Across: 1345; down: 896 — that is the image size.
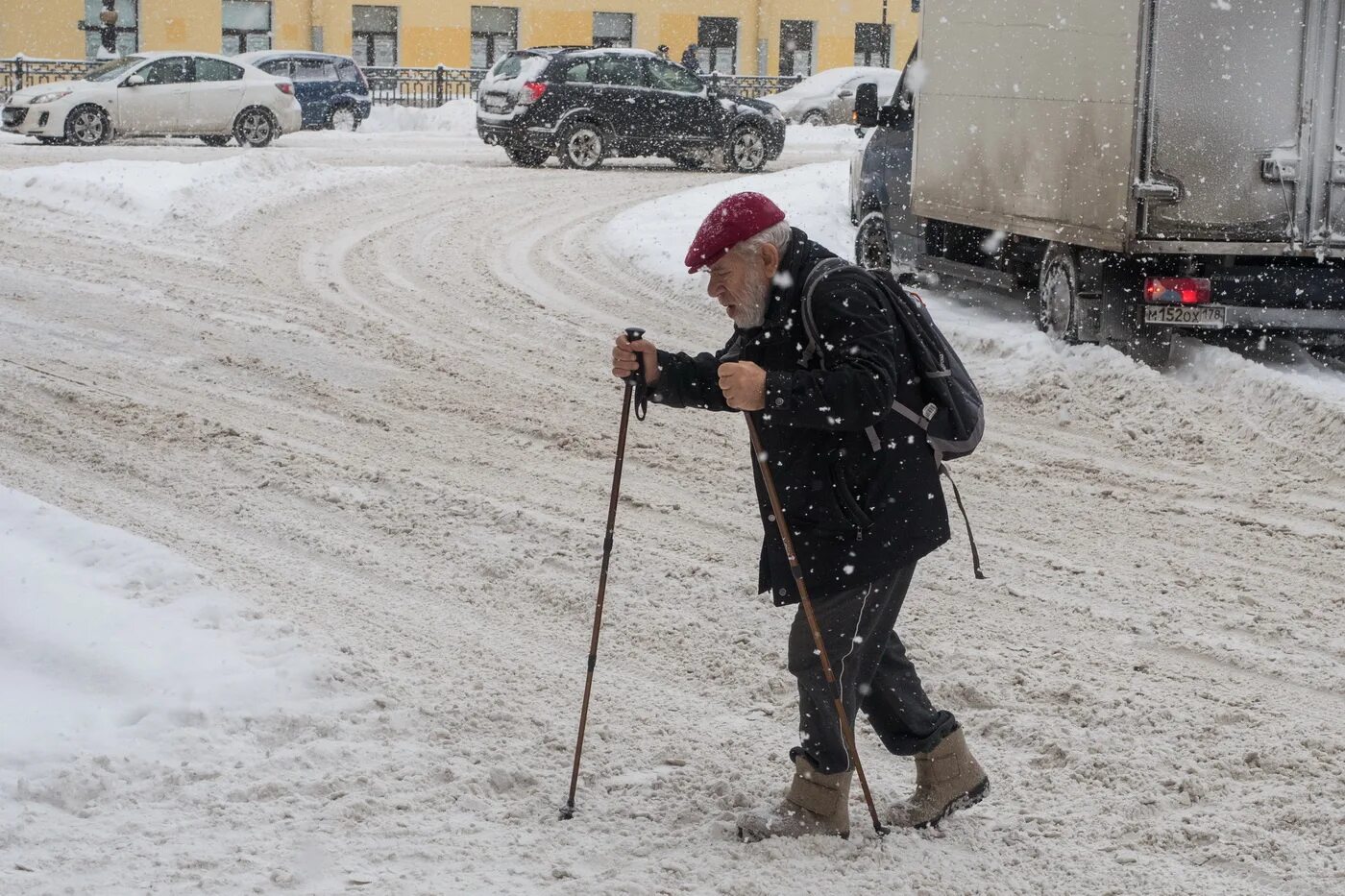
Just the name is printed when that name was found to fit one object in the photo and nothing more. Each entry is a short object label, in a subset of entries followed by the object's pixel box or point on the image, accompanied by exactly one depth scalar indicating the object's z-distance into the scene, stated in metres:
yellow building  40.31
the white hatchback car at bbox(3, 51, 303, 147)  24.80
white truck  9.40
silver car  37.94
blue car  32.09
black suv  23.97
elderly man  3.80
